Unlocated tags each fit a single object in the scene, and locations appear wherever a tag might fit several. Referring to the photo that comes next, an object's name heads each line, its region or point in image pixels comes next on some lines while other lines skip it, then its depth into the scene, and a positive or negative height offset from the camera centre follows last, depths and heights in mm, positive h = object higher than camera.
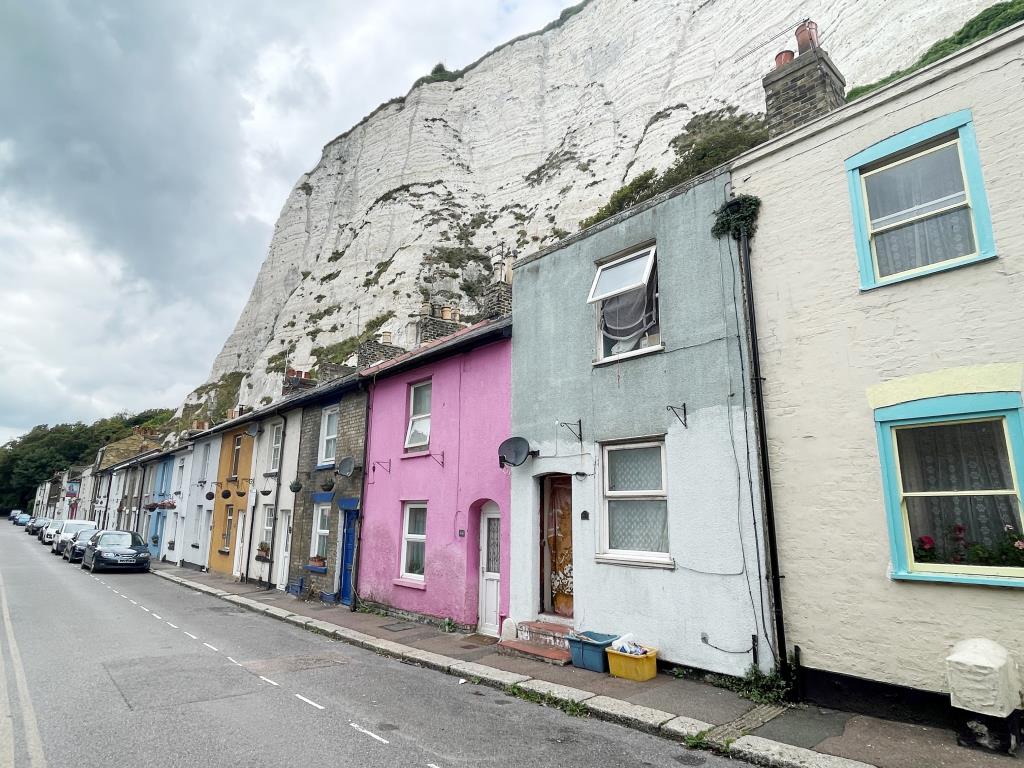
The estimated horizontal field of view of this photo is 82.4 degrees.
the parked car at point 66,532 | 29703 -1258
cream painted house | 5270 +1338
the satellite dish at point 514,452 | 9562 +955
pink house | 10617 +511
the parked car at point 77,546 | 25797 -1658
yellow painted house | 20844 +331
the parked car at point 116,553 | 21844 -1651
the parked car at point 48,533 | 36984 -1610
